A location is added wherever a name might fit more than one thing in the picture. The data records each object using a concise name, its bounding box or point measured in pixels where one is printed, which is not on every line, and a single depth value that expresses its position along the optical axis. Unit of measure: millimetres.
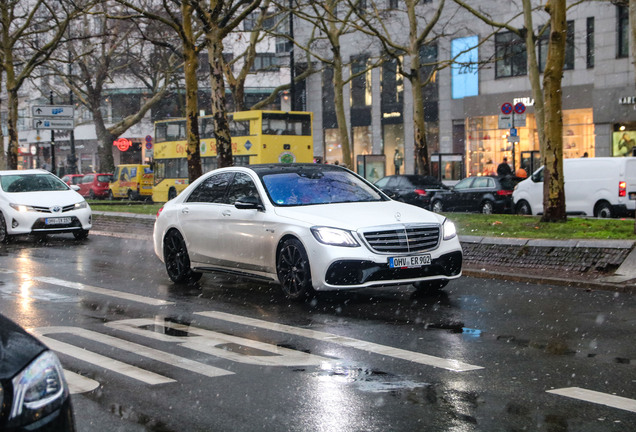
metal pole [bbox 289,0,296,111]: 40488
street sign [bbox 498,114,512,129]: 29344
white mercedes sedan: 10281
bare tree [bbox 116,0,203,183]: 25953
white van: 24547
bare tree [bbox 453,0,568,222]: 17125
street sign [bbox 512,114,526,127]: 29428
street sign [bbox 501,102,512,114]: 29067
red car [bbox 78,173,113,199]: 54125
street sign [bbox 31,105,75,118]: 39875
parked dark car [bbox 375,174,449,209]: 31453
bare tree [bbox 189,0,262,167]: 24594
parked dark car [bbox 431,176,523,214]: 29812
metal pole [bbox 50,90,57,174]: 47206
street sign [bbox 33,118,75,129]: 39438
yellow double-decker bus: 37688
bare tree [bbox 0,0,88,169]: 37781
